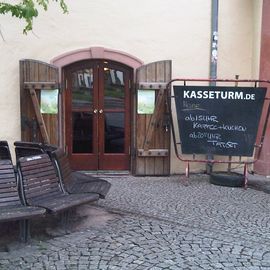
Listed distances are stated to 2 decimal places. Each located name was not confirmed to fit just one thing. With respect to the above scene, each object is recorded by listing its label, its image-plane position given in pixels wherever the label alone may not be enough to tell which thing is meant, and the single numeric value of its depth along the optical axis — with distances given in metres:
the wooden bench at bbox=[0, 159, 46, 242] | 3.49
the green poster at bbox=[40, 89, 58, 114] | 5.96
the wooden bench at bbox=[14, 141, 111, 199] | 4.25
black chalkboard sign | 5.63
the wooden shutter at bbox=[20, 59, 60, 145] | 5.90
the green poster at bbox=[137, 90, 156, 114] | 6.03
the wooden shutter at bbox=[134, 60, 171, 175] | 5.98
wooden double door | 6.21
